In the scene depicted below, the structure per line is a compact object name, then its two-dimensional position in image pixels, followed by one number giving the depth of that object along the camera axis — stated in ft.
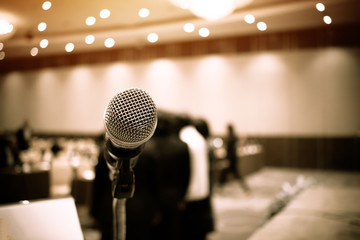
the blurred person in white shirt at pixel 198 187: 9.61
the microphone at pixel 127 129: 2.39
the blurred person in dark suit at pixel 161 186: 7.93
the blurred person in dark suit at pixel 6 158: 13.69
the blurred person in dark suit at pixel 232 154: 21.13
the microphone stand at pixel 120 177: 2.53
